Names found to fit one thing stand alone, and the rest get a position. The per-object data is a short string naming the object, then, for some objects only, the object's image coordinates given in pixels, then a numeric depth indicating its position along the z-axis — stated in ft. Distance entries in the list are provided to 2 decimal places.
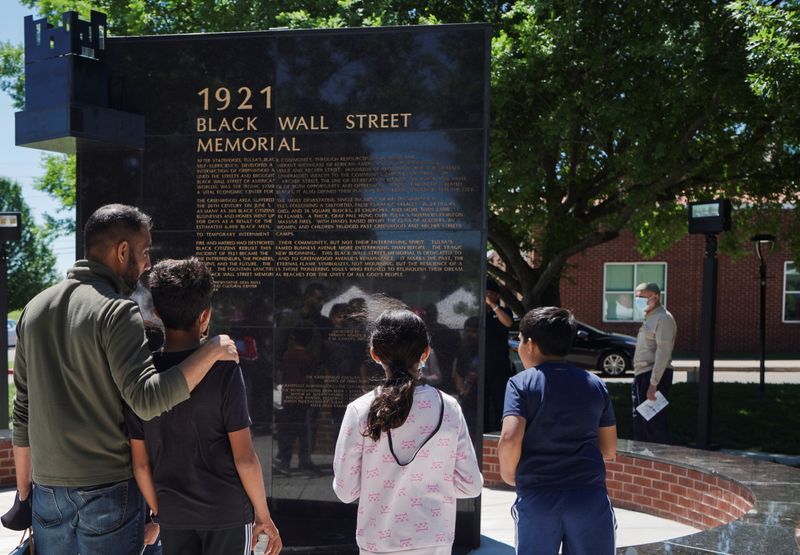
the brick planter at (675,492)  18.56
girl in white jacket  9.43
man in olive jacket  9.02
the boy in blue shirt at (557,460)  10.80
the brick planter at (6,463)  23.66
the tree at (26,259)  151.74
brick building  89.30
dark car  67.21
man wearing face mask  27.12
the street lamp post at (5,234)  28.78
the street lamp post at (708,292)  28.45
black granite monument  19.03
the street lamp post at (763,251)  48.26
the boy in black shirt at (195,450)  9.34
